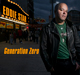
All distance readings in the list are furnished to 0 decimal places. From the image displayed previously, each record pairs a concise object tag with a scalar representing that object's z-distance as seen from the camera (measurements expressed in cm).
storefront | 1822
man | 222
